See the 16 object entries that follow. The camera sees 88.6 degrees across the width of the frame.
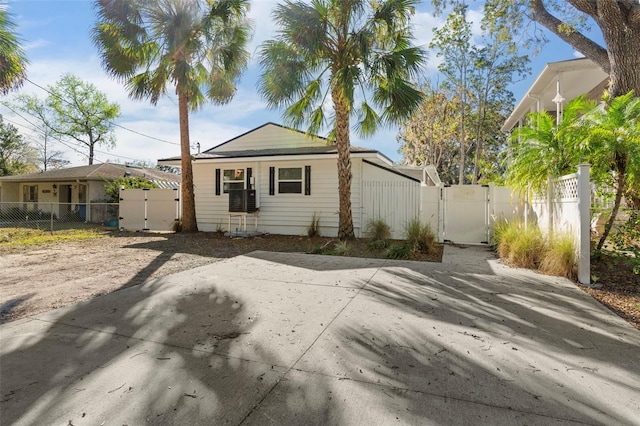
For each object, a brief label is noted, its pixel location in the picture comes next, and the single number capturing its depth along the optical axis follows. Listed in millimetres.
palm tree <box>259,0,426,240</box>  8648
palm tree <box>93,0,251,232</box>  10820
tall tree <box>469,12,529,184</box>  19547
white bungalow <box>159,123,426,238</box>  11383
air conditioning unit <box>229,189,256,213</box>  11766
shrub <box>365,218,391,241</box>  9984
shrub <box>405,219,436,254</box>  8023
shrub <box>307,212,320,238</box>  11586
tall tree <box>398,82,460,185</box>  21812
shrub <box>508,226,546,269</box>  6168
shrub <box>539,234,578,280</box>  5371
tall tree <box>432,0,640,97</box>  6980
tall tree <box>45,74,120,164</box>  29797
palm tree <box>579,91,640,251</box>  4992
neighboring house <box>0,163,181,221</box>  20516
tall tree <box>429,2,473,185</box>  19312
